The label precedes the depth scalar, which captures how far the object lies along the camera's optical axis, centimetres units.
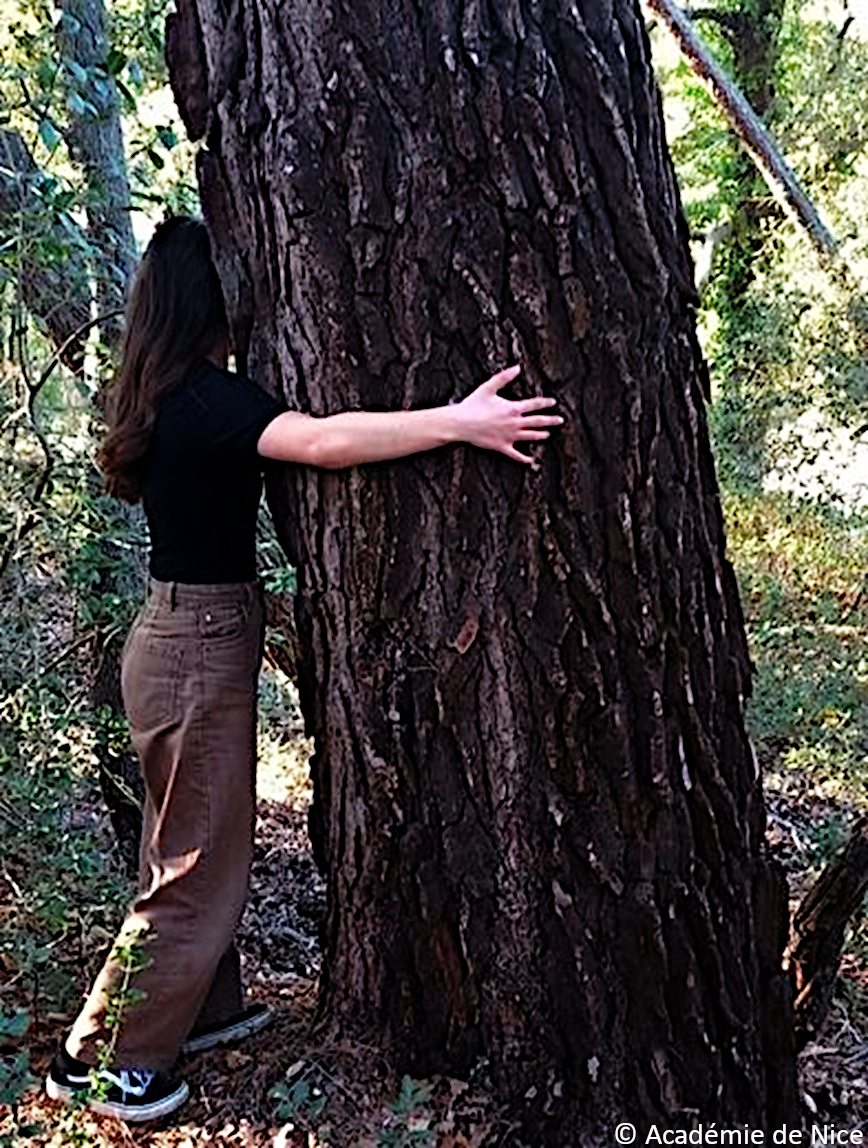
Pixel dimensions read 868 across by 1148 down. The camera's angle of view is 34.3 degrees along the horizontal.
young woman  303
